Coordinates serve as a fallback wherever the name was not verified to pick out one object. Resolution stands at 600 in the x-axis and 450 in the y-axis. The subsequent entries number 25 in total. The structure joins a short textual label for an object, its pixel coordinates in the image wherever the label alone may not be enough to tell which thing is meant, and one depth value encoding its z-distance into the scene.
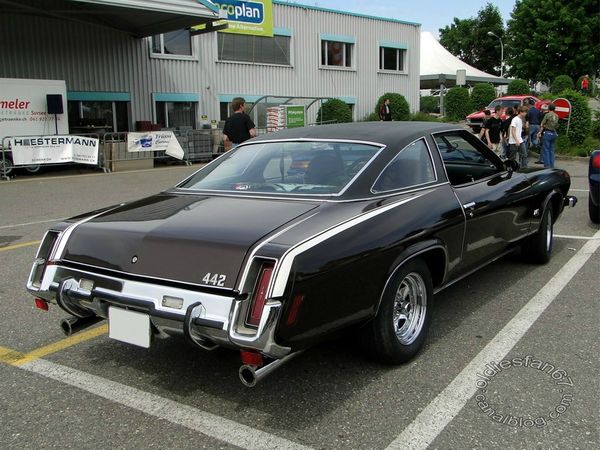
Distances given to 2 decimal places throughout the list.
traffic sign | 17.39
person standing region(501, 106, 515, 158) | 13.76
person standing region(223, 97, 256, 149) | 10.30
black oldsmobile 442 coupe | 2.71
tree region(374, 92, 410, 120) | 27.00
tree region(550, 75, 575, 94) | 34.36
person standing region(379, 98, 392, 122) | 21.13
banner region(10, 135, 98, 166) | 14.72
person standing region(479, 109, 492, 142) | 14.86
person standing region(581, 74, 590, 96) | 33.66
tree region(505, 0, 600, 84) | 43.91
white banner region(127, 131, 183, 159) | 16.41
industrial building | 17.76
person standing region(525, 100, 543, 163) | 15.84
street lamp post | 59.87
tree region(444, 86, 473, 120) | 31.38
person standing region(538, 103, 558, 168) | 13.27
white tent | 35.56
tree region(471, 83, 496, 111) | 31.19
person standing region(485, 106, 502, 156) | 14.62
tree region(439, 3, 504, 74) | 73.62
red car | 24.09
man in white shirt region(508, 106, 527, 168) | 12.79
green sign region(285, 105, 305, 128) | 21.41
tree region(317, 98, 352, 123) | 24.94
